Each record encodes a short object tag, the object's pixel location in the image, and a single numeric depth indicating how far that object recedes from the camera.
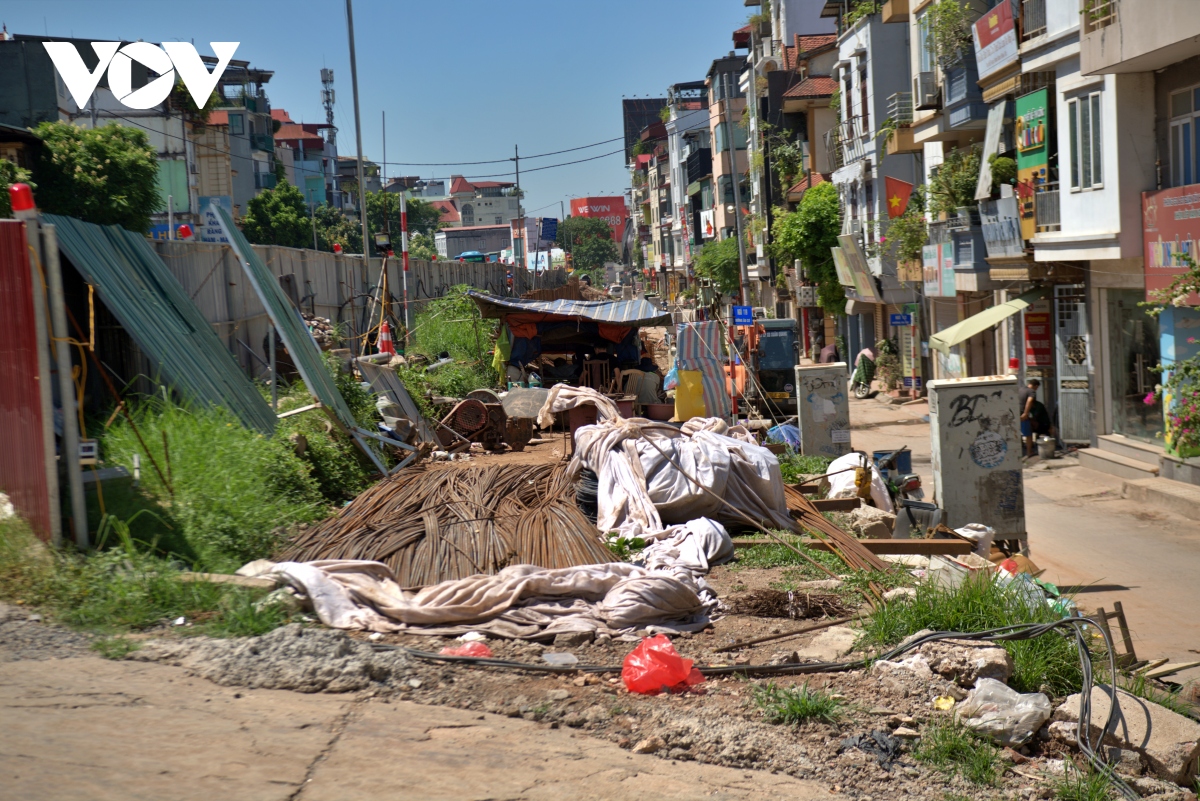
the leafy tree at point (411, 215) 73.39
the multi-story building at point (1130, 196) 15.16
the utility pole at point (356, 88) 26.02
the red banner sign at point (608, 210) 163.38
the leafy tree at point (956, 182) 23.61
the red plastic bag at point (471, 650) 6.23
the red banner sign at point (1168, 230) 14.73
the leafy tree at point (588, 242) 132.88
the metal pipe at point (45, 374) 6.56
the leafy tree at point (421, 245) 80.69
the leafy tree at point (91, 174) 30.33
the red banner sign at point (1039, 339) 20.47
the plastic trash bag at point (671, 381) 19.39
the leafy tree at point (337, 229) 64.56
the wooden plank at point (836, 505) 11.08
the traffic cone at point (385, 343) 19.59
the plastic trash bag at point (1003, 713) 5.57
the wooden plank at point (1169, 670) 7.05
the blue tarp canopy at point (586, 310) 21.42
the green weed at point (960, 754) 5.21
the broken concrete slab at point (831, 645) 6.41
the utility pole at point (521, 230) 74.06
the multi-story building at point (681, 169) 79.06
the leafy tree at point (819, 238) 37.97
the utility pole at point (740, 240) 32.07
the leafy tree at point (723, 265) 57.22
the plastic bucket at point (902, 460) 13.59
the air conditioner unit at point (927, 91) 24.59
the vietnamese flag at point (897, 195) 28.33
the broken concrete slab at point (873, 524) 10.29
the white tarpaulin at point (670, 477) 9.38
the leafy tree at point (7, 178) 19.27
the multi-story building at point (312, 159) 83.62
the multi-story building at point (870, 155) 31.66
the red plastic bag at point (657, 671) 5.81
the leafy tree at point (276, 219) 54.16
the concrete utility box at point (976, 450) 10.90
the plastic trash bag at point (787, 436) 15.98
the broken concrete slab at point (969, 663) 5.98
